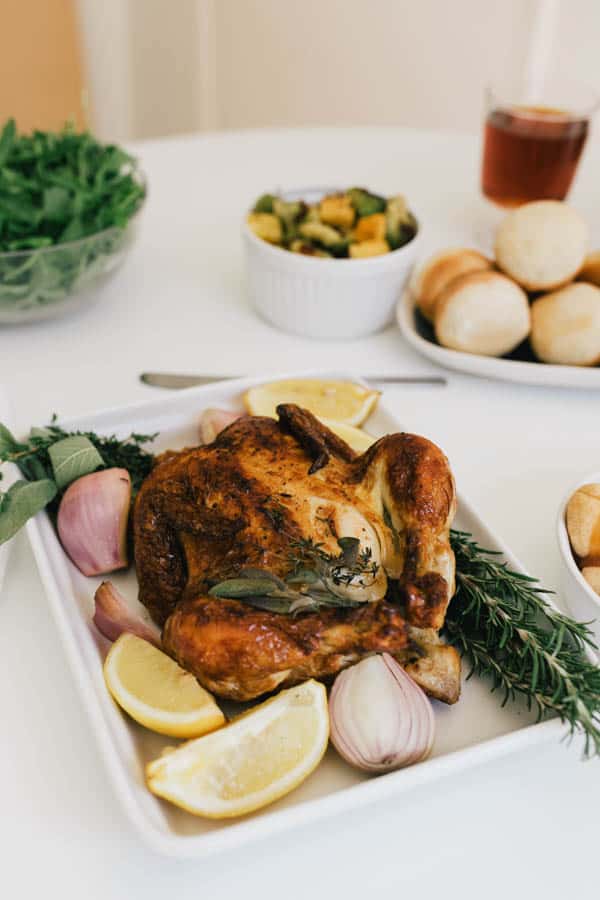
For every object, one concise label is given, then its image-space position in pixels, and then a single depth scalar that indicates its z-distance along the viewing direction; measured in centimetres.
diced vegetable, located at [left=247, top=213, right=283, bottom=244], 77
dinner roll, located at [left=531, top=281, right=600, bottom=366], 69
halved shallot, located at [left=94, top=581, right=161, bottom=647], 51
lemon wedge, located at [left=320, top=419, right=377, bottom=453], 60
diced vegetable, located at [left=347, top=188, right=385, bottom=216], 78
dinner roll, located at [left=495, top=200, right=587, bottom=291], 71
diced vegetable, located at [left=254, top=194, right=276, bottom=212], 79
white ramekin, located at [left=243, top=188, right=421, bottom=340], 74
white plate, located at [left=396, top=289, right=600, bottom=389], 69
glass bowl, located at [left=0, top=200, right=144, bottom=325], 71
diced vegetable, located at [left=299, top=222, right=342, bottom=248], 76
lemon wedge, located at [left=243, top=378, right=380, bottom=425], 63
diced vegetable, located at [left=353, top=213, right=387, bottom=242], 76
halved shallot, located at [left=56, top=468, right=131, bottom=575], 54
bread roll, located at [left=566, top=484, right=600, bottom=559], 52
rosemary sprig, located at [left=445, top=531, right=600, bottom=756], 46
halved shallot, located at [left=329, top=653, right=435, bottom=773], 46
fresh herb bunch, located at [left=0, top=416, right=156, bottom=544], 54
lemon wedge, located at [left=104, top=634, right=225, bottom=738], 46
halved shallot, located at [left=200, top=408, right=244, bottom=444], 62
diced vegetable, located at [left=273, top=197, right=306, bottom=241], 78
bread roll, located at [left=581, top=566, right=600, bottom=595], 51
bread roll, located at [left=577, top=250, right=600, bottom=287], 73
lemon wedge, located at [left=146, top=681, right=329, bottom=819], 44
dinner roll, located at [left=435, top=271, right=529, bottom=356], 70
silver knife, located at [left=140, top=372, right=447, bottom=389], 71
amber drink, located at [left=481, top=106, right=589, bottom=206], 83
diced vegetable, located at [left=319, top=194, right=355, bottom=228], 77
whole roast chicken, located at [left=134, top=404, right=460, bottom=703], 47
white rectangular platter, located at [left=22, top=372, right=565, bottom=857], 43
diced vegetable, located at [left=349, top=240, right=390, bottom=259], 75
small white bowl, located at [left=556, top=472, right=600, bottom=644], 50
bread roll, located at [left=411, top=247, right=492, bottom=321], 73
